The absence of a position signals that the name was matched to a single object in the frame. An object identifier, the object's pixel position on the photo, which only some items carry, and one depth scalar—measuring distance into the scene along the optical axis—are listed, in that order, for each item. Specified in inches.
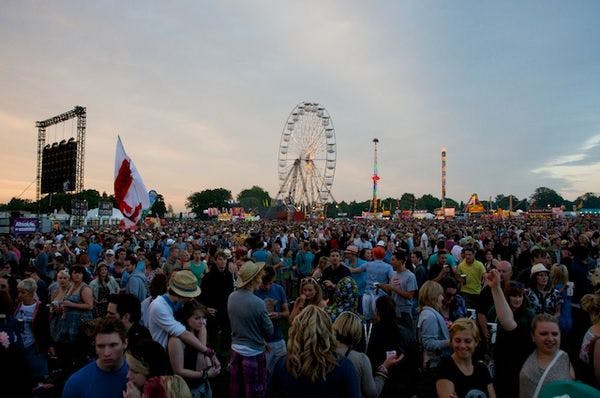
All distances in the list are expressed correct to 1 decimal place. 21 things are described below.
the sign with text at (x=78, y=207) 1275.8
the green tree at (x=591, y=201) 6711.1
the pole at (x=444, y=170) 3988.7
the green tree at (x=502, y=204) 7723.9
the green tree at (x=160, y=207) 4543.3
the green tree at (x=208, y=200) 5634.8
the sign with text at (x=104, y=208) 1550.2
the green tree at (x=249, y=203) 5845.5
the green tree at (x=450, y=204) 7595.5
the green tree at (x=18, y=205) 4254.7
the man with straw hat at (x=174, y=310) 150.1
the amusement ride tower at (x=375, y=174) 3424.7
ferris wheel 2311.8
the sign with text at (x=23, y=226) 851.4
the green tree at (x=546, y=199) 6924.2
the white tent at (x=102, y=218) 2234.3
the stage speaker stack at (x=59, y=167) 1364.4
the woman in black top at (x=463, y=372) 120.4
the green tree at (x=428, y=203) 6934.1
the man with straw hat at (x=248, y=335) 175.5
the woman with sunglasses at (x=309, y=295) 198.2
